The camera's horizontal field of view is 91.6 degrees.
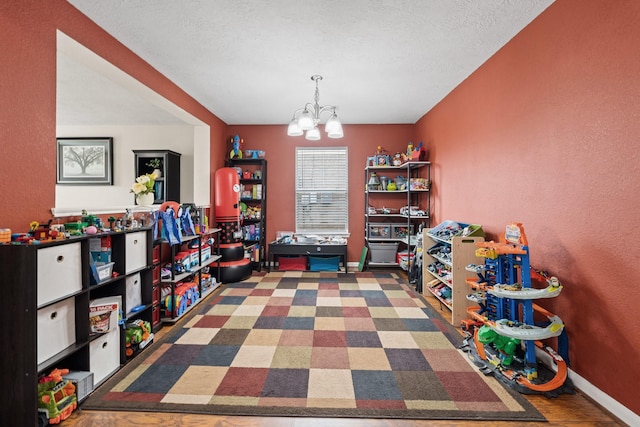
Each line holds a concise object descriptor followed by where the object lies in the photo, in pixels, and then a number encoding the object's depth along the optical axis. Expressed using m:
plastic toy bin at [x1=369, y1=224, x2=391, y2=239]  5.62
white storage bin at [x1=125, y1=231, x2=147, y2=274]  2.57
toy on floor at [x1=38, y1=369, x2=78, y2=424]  1.73
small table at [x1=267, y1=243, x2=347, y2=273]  5.40
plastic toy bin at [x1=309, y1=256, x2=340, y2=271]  5.57
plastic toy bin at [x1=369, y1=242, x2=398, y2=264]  5.50
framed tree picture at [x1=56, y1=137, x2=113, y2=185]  5.70
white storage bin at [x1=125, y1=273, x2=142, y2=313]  2.64
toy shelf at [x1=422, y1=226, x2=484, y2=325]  3.05
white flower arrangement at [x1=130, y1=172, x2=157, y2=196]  3.10
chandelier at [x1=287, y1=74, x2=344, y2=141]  3.25
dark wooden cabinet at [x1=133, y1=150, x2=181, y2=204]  5.33
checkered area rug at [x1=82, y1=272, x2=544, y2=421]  1.93
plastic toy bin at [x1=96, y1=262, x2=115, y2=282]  2.23
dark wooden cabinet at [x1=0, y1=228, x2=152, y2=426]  1.65
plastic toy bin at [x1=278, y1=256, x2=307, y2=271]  5.67
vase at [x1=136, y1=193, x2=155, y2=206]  3.18
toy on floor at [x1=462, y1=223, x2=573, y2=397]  2.05
